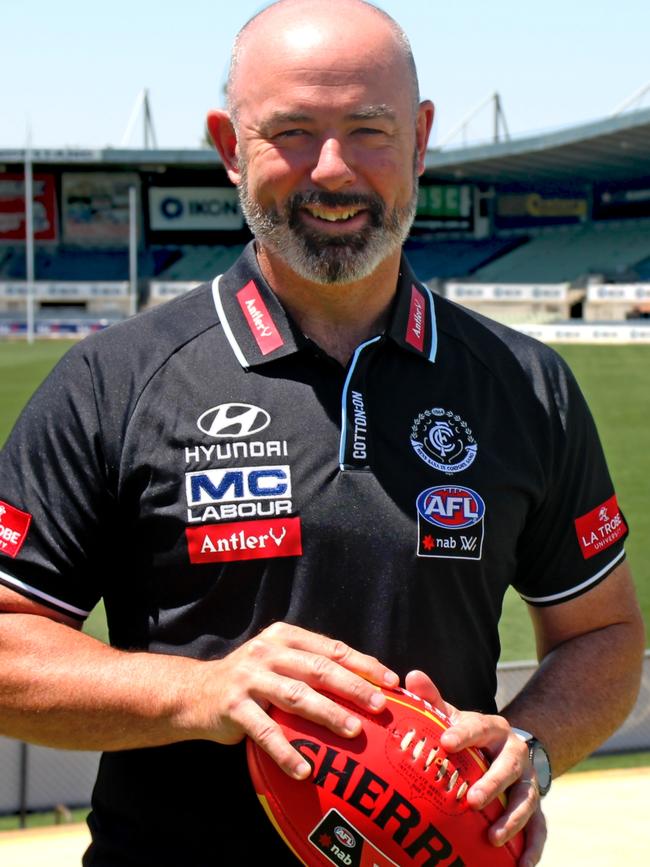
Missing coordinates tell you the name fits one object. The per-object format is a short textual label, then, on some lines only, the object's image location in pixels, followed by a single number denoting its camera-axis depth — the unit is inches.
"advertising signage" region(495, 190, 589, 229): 1878.7
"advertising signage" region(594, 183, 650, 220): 1764.3
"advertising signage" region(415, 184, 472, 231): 1945.1
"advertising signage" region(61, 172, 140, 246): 1974.7
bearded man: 70.7
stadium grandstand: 1573.6
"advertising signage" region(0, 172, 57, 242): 1959.9
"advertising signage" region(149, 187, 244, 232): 2005.4
